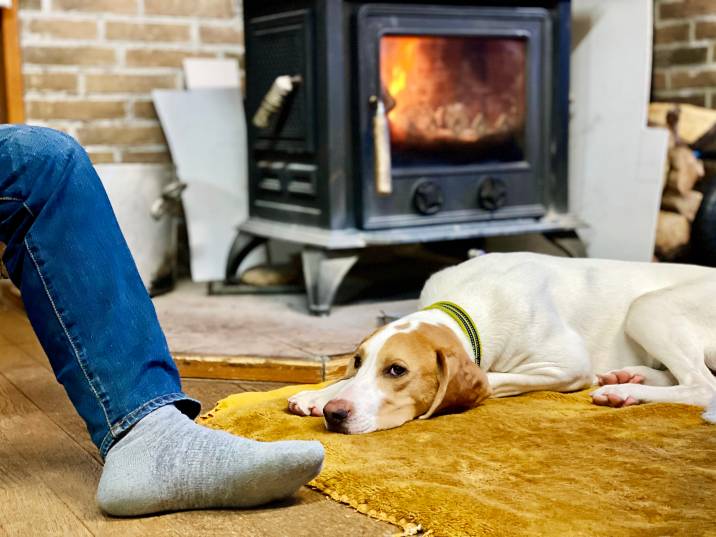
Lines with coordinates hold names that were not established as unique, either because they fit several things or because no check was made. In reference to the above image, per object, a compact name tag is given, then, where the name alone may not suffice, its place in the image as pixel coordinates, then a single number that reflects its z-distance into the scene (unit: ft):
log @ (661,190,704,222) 12.42
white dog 6.90
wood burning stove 10.25
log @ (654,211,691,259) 12.37
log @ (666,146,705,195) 12.48
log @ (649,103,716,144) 12.73
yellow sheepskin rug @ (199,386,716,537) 5.32
